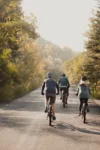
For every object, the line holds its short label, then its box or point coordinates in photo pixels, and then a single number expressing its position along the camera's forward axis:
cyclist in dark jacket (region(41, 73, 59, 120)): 14.30
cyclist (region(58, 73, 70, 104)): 23.72
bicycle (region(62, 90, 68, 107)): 23.50
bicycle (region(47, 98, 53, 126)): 13.91
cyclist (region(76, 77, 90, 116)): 15.41
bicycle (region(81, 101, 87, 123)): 15.09
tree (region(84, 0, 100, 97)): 28.00
